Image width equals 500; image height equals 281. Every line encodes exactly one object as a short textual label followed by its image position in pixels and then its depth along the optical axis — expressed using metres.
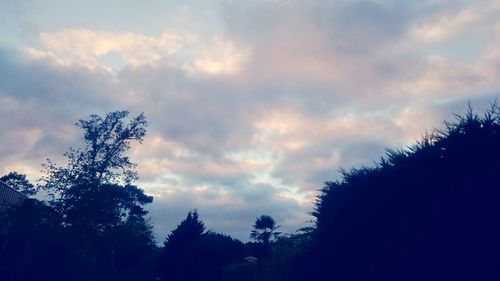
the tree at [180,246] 37.84
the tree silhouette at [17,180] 73.50
